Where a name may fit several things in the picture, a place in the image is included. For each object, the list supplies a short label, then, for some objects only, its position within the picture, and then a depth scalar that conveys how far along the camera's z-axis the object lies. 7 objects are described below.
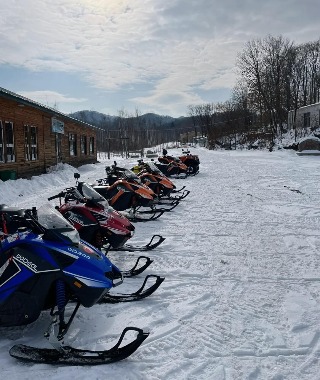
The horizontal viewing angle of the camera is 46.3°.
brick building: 13.05
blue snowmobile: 2.81
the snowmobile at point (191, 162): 16.94
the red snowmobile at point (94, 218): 4.88
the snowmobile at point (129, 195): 7.45
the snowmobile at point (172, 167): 15.61
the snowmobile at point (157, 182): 9.82
